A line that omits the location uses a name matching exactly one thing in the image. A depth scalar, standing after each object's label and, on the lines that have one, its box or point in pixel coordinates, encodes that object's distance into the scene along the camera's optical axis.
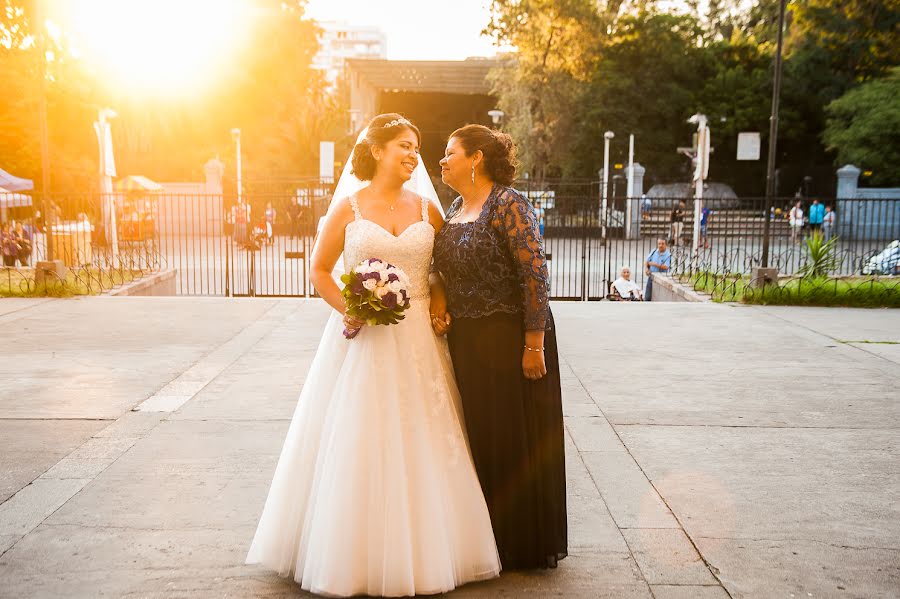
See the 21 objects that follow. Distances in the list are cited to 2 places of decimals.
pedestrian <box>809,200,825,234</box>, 27.00
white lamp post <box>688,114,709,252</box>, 19.94
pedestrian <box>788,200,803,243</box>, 25.50
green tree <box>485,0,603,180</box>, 36.66
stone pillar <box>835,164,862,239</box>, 30.30
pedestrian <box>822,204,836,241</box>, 25.92
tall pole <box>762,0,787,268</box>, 12.78
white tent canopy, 21.05
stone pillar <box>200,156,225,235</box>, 32.00
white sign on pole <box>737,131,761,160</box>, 29.64
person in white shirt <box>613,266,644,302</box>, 13.29
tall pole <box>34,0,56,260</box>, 13.02
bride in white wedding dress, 3.16
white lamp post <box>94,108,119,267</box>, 19.16
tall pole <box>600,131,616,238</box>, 32.61
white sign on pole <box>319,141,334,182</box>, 28.41
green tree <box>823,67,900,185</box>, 31.69
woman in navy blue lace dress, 3.39
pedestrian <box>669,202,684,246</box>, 25.55
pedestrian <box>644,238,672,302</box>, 15.53
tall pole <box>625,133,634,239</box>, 30.29
